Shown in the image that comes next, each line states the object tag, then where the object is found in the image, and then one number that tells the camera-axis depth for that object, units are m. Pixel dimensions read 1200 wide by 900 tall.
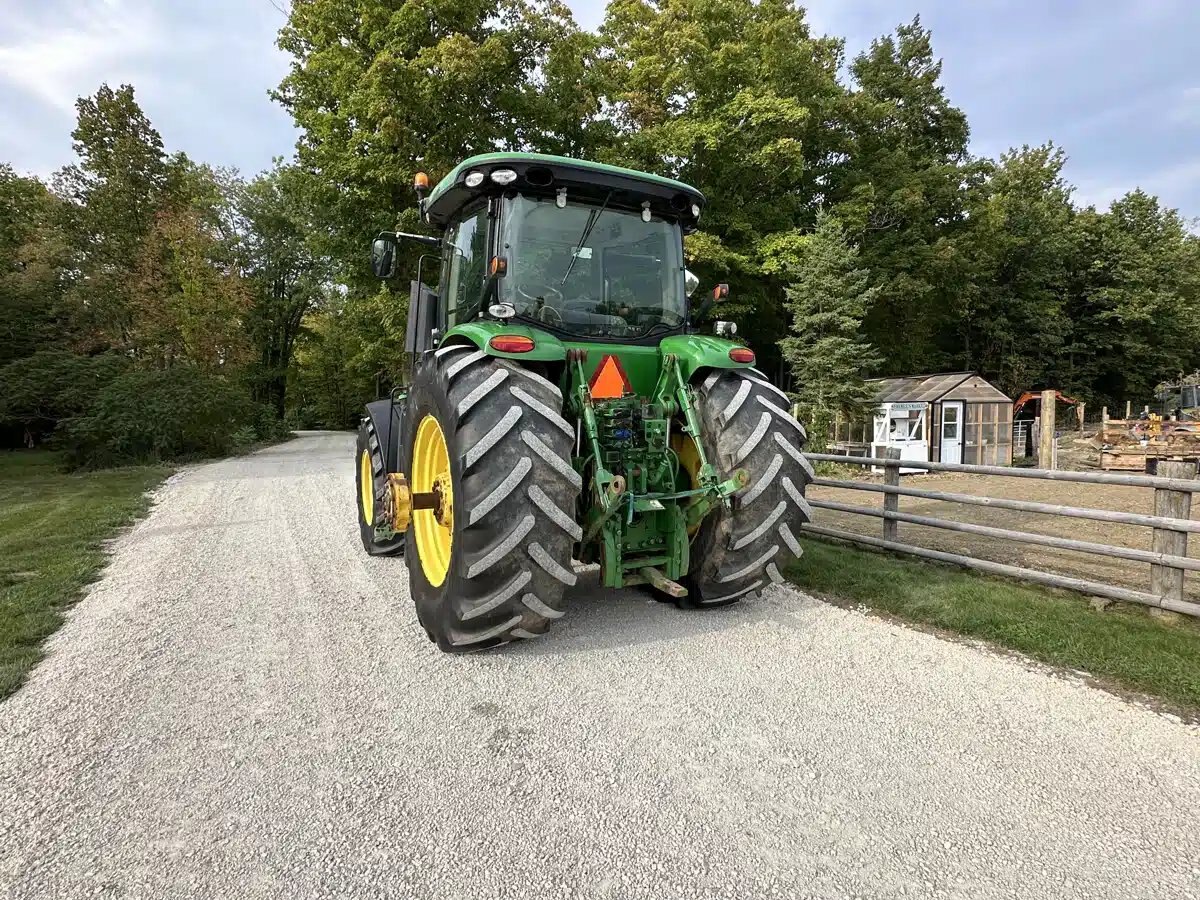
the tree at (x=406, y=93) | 14.57
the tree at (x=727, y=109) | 16.98
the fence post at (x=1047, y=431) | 17.12
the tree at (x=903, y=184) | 20.91
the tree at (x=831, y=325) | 16.94
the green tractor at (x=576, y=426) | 3.23
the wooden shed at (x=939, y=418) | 17.94
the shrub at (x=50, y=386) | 15.12
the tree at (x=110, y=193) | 20.94
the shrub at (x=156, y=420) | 14.62
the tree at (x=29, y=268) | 18.30
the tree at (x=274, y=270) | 28.84
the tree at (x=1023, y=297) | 30.12
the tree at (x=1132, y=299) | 32.22
